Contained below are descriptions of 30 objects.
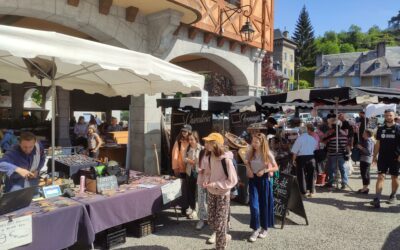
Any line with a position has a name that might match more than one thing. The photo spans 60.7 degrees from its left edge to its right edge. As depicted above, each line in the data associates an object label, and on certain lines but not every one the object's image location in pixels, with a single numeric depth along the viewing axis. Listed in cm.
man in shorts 641
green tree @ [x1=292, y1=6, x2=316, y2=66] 8719
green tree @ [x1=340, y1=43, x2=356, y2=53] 10901
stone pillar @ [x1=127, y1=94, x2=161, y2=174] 865
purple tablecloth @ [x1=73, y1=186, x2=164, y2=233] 418
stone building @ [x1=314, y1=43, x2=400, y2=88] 5894
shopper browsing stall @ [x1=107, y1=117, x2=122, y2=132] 1273
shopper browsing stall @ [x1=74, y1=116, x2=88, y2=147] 1185
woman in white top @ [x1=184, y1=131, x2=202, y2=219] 571
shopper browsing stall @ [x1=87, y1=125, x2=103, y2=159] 899
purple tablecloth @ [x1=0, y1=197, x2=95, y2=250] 351
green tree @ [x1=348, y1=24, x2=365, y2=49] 11838
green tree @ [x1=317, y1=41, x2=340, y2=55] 10450
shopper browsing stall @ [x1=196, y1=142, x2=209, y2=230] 541
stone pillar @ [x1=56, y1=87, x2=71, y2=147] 1334
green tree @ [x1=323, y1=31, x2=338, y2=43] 11835
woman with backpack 431
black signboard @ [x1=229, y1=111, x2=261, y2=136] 1087
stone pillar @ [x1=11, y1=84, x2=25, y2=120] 1744
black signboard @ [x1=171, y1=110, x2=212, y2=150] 967
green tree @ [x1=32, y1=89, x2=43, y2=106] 3112
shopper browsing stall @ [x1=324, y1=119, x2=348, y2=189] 814
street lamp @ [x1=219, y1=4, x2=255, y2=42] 1051
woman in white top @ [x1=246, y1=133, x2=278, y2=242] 482
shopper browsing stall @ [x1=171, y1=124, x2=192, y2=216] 586
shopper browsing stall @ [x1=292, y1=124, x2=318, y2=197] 732
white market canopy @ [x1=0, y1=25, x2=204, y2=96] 324
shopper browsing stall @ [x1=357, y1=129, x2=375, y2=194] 781
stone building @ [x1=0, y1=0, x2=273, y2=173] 712
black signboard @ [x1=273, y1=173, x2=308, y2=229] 551
